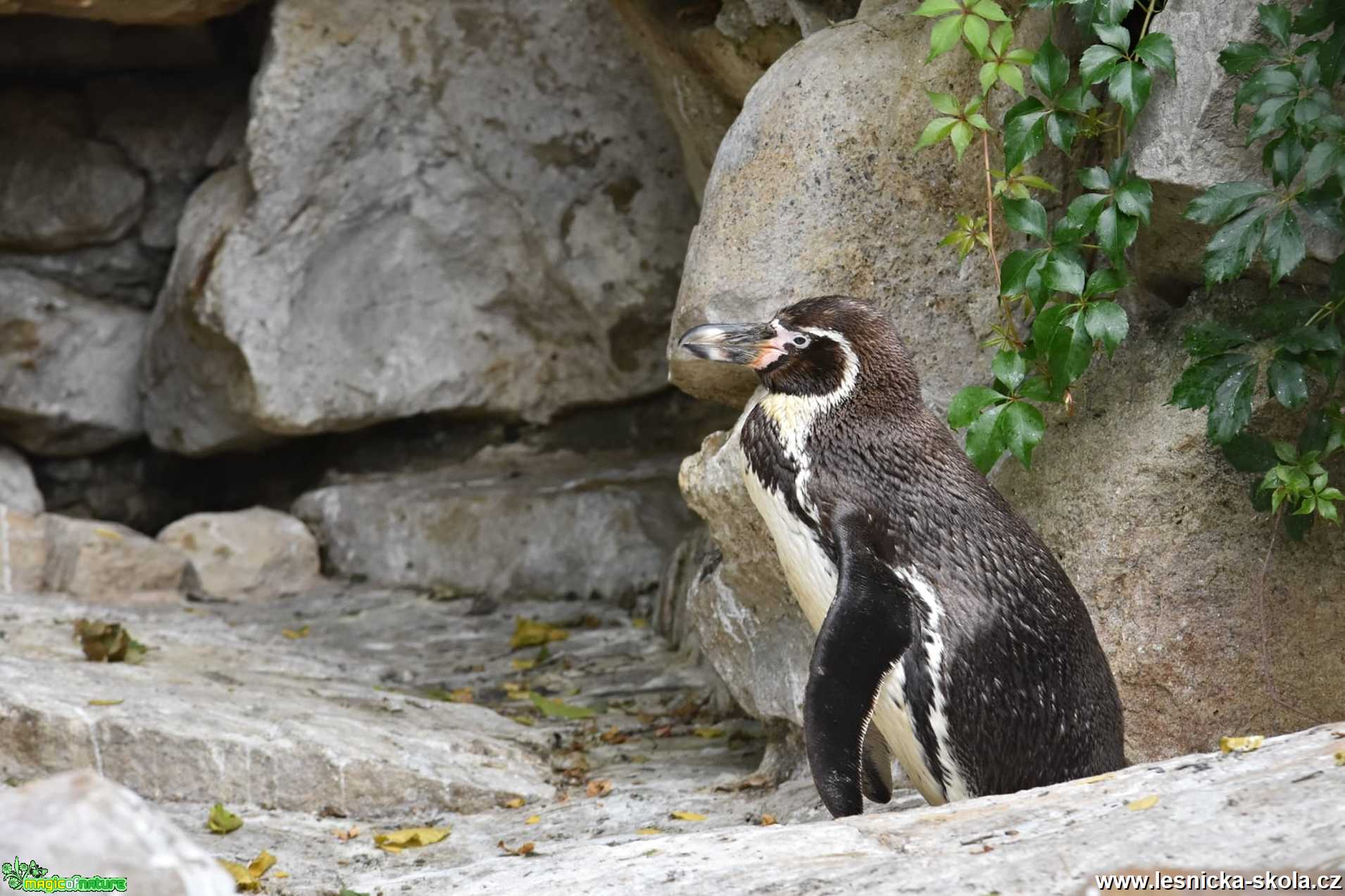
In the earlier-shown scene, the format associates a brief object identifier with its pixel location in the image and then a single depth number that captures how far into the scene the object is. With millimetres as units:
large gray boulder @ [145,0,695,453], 11844
